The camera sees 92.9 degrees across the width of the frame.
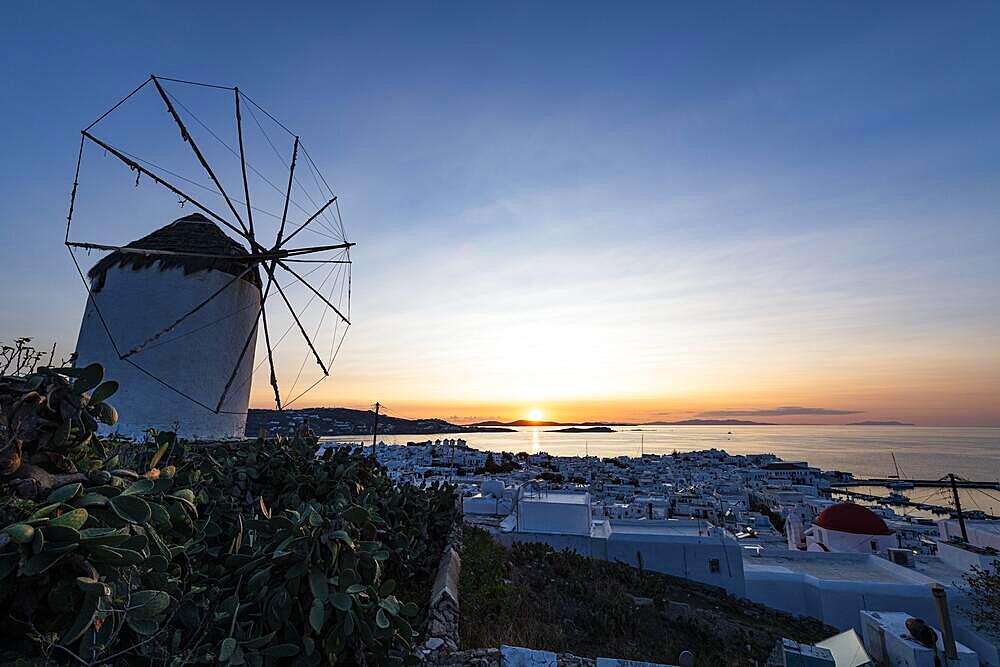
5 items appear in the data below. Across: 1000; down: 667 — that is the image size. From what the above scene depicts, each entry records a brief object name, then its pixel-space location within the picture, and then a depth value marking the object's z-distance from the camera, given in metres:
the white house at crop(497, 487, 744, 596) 16.00
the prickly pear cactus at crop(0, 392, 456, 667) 2.52
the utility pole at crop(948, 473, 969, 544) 20.60
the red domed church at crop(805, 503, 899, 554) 19.52
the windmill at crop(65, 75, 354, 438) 8.59
